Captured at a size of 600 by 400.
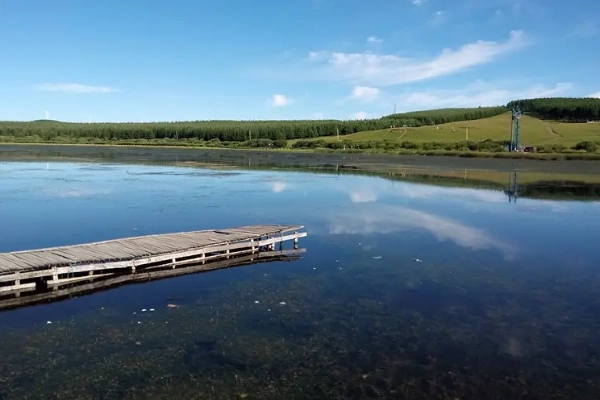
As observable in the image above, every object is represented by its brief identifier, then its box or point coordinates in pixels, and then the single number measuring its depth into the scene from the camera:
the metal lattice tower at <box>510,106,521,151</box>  114.74
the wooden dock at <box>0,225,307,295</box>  16.66
